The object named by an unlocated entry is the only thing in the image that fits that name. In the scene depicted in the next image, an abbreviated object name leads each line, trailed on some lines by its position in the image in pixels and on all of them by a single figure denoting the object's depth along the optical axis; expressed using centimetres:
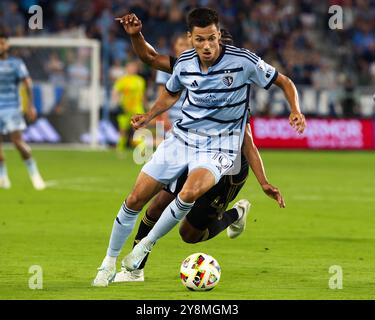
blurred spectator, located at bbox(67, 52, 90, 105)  2708
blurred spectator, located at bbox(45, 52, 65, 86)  2712
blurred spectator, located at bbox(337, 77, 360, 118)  2681
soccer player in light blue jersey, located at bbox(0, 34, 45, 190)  1650
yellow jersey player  2553
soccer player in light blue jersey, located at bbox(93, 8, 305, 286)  827
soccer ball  809
